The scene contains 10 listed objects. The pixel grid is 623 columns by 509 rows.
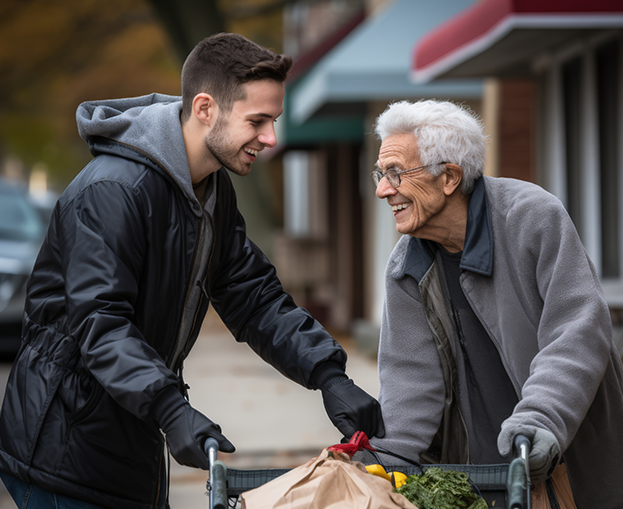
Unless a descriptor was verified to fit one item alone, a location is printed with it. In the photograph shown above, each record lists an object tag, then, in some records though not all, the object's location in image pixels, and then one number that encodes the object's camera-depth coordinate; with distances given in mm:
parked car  22156
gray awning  20625
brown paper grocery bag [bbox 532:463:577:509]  5711
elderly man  5566
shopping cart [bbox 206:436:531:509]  4602
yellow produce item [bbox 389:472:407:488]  5133
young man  5055
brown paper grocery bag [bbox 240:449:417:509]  4398
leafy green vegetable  4844
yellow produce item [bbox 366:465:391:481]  5039
